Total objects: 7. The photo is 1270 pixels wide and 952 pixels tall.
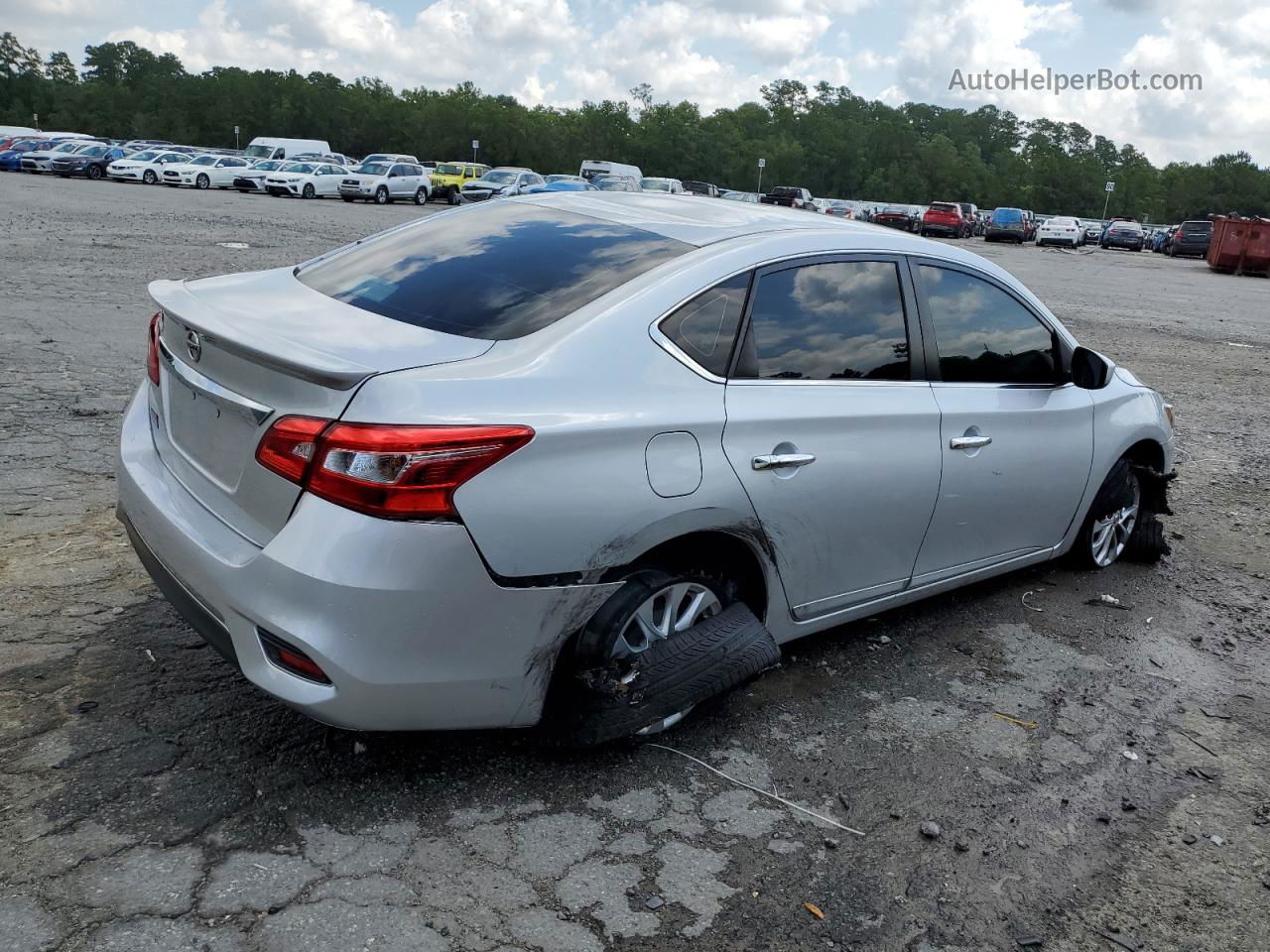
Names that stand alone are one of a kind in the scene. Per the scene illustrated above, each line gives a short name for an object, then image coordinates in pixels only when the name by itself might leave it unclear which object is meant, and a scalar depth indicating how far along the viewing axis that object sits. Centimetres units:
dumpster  3231
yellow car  4591
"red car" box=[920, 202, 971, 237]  4884
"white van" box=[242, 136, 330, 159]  6072
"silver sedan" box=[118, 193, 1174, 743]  273
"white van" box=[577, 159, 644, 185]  4741
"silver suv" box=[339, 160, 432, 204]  4106
